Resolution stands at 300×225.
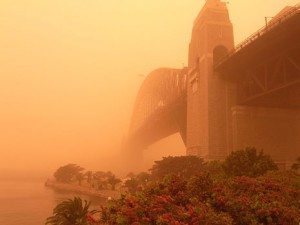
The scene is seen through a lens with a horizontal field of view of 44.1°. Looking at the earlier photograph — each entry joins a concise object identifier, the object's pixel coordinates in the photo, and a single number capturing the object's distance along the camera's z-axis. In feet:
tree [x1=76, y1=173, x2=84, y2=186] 313.73
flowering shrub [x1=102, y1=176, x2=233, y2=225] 46.75
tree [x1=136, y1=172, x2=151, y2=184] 203.51
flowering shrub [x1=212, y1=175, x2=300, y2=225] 49.52
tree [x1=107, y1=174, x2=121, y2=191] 246.27
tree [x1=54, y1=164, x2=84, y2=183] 341.82
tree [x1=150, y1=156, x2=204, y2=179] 158.10
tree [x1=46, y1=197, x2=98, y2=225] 87.10
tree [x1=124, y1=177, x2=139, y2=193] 202.65
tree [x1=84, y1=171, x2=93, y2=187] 306.10
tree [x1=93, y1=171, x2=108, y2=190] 264.31
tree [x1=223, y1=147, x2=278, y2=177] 105.09
